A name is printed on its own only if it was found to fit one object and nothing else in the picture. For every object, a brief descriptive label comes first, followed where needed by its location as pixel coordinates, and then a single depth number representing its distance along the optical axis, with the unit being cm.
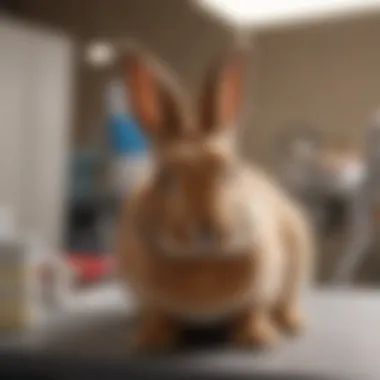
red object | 199
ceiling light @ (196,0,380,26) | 223
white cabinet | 300
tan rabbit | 131
